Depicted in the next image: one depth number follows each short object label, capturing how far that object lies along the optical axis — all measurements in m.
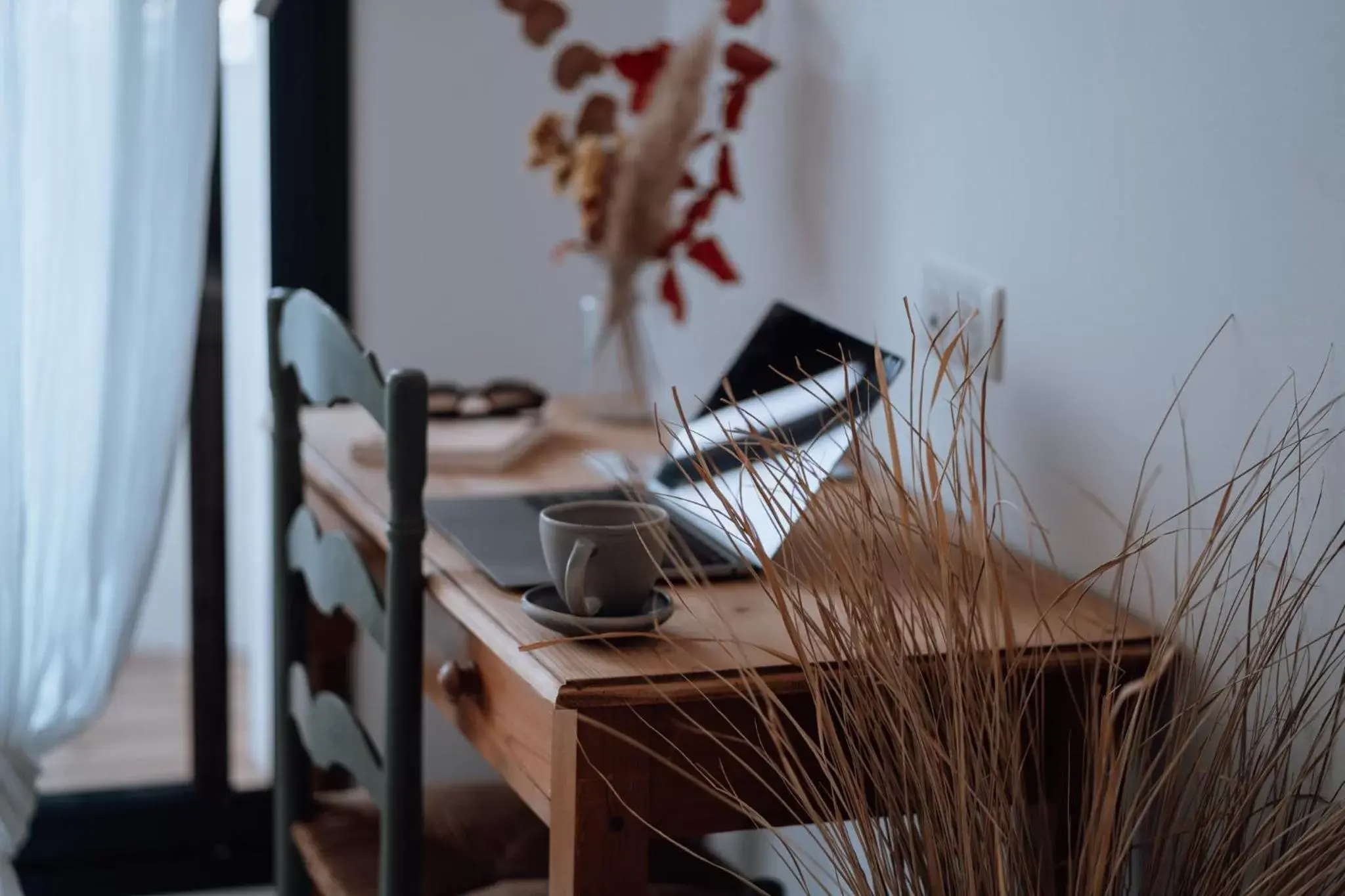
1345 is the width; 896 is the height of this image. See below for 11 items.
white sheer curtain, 2.93
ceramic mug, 2.43
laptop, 2.65
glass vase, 3.32
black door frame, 3.43
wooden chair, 2.60
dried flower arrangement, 3.15
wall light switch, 2.74
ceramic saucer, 2.45
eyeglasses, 3.17
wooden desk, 2.41
